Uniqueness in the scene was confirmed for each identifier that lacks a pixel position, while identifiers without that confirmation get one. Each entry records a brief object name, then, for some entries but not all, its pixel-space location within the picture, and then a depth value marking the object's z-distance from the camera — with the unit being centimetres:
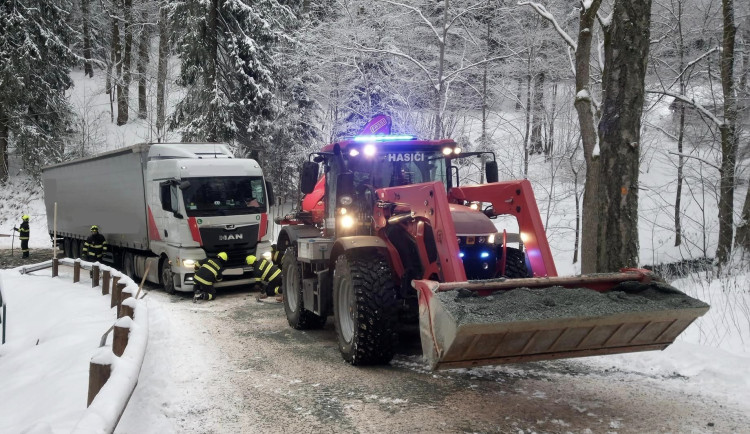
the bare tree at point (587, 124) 1035
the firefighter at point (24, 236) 2087
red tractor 452
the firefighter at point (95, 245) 1688
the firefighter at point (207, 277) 1191
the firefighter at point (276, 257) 1287
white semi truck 1258
